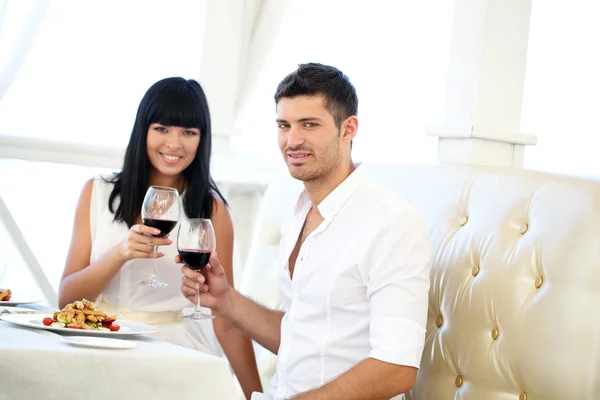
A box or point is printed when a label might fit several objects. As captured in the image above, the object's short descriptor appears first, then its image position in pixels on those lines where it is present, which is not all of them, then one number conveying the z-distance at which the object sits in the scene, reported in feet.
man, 10.72
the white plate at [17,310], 10.90
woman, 12.84
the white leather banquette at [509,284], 10.74
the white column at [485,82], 13.70
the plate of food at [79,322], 10.06
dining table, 9.39
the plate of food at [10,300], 11.27
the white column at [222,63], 17.87
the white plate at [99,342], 9.62
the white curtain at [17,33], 16.74
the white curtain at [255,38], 19.15
